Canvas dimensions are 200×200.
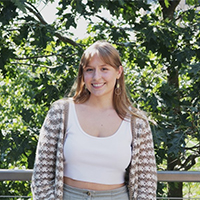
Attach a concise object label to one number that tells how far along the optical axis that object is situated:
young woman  2.47
